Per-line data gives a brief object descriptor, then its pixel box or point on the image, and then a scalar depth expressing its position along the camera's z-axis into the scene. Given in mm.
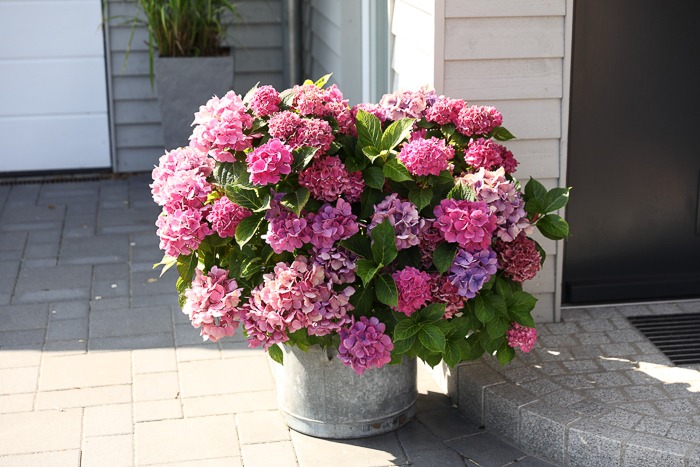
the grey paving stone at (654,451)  2855
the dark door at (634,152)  3760
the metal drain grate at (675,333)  3504
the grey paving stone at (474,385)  3320
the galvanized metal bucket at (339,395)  3186
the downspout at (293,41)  6152
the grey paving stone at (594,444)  2932
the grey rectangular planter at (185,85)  5828
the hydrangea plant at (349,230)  2859
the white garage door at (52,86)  6035
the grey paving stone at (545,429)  3053
